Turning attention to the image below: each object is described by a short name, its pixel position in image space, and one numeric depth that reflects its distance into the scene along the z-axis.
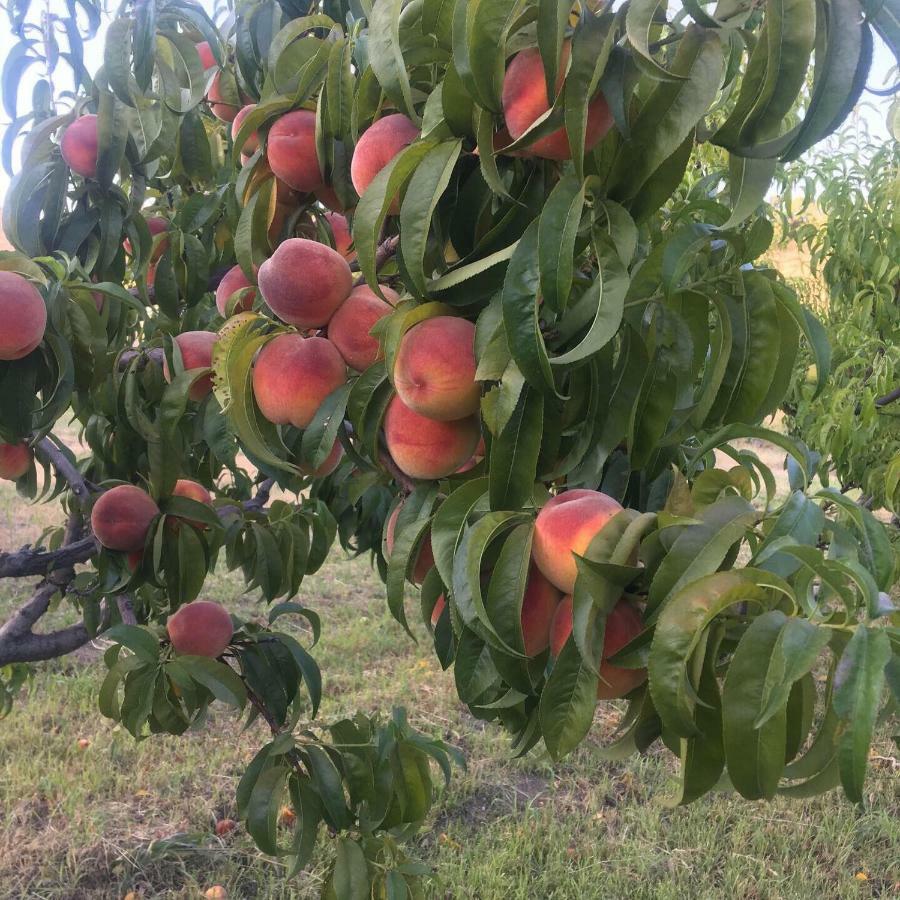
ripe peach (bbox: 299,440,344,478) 0.91
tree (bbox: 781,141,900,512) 2.52
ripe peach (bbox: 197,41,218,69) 1.38
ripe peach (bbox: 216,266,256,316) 0.94
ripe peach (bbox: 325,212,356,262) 0.97
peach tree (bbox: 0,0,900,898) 0.47
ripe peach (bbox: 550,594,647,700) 0.55
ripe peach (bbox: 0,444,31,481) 1.29
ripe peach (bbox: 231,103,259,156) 0.90
